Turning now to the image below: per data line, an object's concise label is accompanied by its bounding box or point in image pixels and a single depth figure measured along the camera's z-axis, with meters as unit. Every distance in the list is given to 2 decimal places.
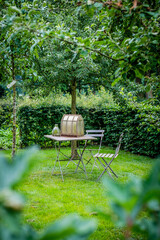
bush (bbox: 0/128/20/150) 9.49
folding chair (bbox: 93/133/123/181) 5.56
